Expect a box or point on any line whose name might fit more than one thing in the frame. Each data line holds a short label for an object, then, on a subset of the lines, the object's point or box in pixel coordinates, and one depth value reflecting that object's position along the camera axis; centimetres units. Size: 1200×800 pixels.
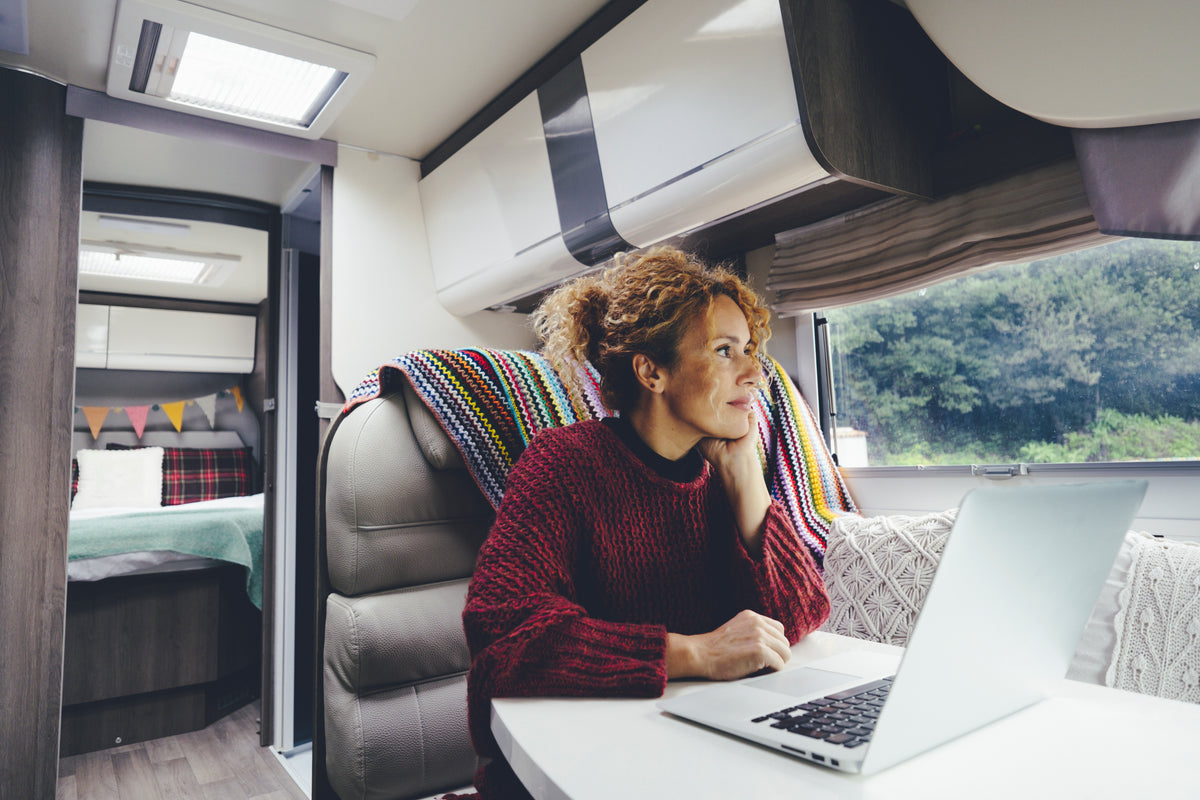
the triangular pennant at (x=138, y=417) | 409
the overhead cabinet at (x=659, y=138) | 140
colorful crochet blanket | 162
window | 144
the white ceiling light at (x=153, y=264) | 320
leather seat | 146
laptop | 52
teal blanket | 290
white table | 55
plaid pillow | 397
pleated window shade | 149
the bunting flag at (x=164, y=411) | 398
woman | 86
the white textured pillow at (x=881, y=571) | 154
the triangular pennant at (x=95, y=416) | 397
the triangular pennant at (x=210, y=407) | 424
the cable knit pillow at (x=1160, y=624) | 117
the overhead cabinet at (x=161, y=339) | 383
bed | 288
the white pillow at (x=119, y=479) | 376
